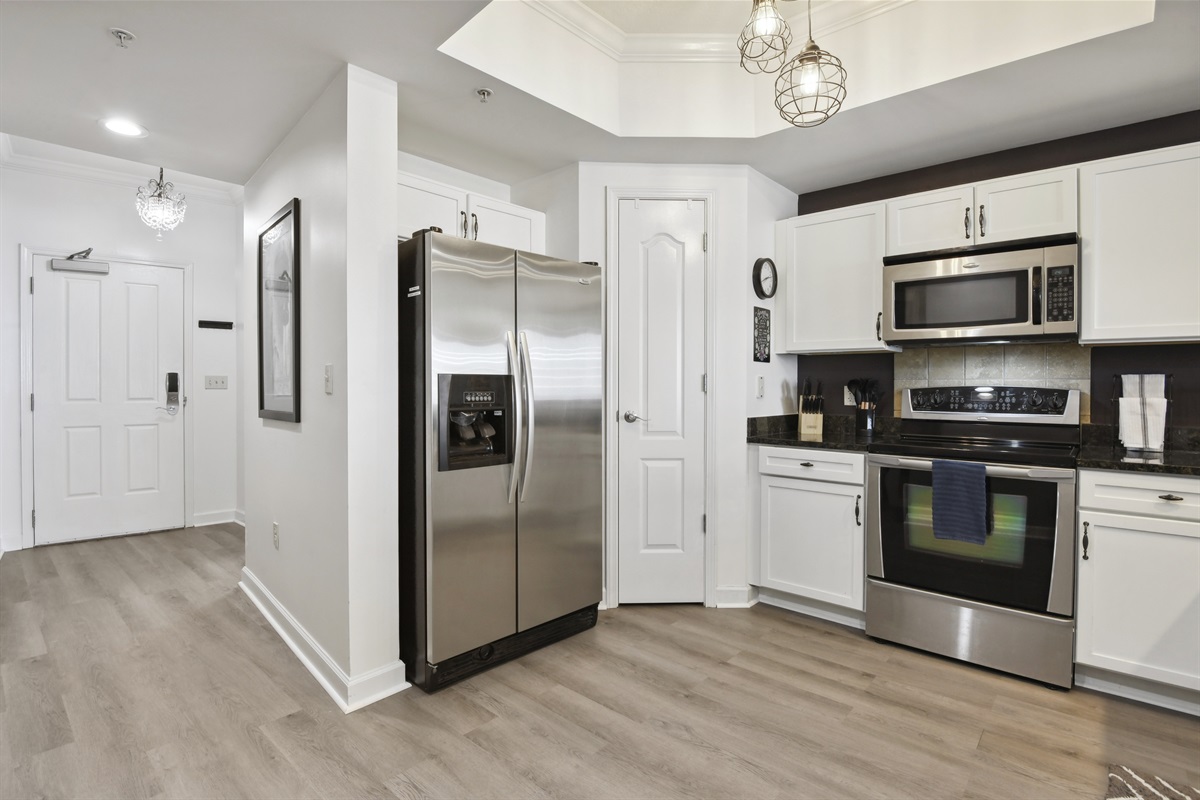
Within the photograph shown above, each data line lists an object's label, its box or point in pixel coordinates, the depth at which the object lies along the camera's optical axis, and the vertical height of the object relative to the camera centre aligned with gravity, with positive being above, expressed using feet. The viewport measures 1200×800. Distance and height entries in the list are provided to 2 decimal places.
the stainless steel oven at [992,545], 8.02 -2.21
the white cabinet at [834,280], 10.66 +2.14
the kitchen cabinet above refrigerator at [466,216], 9.01 +2.96
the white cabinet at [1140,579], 7.23 -2.35
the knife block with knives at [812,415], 11.96 -0.43
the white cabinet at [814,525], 9.89 -2.31
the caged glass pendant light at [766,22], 5.90 +3.73
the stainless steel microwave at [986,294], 8.72 +1.58
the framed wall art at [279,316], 9.12 +1.28
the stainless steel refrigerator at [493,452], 7.87 -0.85
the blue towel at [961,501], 8.46 -1.56
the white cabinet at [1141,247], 7.95 +2.04
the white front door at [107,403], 14.55 -0.26
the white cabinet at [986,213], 8.82 +2.88
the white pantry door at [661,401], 11.00 -0.14
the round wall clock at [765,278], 11.35 +2.24
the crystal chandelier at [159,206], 12.46 +3.96
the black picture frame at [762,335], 11.43 +1.14
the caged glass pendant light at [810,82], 6.19 +3.68
